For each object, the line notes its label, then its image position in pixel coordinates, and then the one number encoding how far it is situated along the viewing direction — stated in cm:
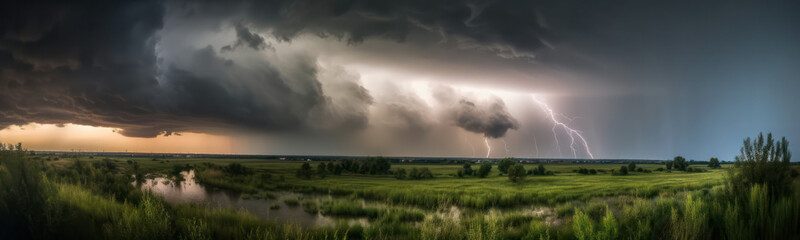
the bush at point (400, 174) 3891
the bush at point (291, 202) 2441
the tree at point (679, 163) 5019
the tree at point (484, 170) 5270
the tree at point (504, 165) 5168
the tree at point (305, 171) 2866
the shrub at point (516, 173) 4112
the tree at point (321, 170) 2948
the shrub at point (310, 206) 2297
